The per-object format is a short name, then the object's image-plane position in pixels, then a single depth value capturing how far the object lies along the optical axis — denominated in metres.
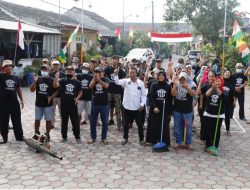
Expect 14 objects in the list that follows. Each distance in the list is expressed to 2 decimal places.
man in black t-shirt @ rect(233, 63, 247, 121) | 10.01
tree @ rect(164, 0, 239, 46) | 38.06
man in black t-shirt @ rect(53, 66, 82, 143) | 7.74
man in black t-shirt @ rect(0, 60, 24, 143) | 7.61
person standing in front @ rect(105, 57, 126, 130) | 9.02
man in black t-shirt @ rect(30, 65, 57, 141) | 7.69
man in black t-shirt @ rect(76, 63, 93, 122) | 8.59
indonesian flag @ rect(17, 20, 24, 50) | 11.78
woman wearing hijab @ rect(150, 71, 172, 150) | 7.46
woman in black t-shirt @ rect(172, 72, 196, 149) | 7.34
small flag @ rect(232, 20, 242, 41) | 11.16
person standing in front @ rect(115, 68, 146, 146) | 7.71
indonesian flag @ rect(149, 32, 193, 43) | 16.75
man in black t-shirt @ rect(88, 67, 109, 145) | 7.77
